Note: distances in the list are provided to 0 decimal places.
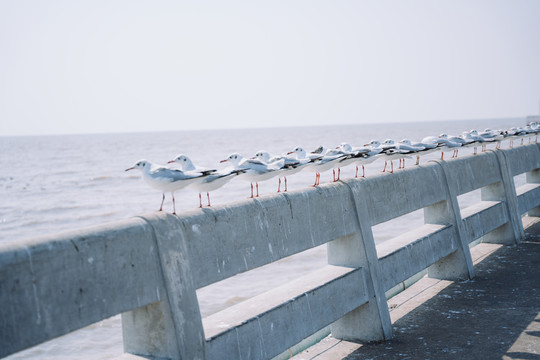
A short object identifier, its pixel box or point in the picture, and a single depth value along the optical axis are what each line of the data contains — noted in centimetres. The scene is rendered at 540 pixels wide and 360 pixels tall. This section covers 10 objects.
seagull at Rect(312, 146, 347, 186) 641
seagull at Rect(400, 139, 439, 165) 877
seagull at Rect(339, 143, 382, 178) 705
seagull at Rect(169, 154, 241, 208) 489
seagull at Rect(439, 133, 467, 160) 984
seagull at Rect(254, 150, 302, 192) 579
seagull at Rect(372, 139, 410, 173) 799
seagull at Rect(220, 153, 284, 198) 542
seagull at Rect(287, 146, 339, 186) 619
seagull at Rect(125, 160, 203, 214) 472
